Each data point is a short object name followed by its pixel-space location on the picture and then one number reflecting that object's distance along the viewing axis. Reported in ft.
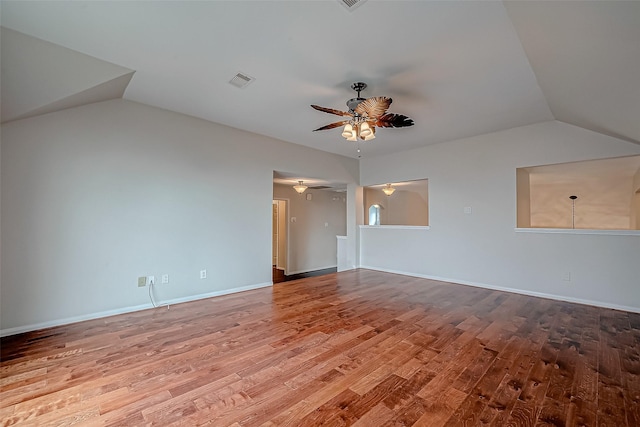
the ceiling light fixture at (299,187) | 21.83
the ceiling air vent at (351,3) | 6.06
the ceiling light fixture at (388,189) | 24.09
